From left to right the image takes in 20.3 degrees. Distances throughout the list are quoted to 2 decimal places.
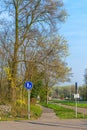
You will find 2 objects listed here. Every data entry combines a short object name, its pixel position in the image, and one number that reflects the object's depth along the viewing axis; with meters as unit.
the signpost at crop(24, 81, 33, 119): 19.74
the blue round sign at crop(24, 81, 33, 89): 19.75
